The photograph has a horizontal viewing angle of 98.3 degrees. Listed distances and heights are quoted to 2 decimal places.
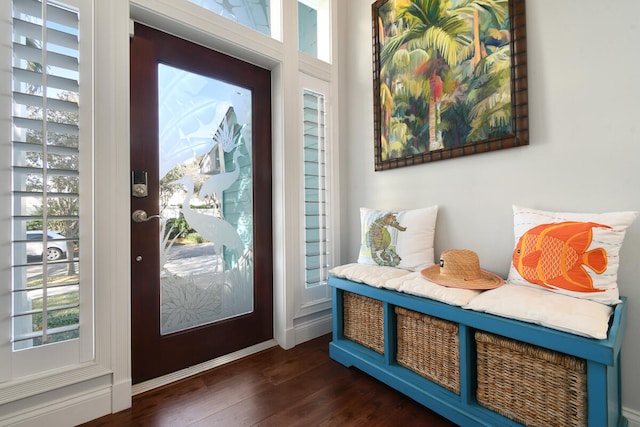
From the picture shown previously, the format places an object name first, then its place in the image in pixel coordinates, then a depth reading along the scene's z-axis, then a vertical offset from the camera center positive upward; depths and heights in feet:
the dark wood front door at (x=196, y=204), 5.10 +0.30
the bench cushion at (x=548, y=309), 2.96 -1.15
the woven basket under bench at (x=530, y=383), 3.10 -2.09
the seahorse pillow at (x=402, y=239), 5.78 -0.51
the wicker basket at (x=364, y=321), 5.20 -2.08
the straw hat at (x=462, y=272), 4.37 -0.95
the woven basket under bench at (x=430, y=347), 4.11 -2.12
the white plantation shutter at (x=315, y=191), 7.18 +0.69
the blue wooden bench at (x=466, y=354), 2.88 -1.95
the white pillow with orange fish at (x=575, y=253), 3.57 -0.57
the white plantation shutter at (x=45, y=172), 3.84 +0.71
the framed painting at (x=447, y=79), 4.78 +2.73
